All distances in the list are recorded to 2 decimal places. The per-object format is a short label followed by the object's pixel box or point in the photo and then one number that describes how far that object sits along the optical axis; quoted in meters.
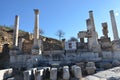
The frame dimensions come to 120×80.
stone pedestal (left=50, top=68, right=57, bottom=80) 4.90
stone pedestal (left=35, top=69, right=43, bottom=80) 4.80
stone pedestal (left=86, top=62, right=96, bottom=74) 5.60
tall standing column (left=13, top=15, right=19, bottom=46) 10.69
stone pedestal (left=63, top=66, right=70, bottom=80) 4.88
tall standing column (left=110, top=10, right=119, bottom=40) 10.49
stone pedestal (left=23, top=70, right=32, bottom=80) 4.69
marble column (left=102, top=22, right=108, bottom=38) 13.55
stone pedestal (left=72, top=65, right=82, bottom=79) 4.95
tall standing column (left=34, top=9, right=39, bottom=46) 10.10
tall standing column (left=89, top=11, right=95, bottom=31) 10.30
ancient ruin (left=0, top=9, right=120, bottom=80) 5.01
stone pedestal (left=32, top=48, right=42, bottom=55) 9.06
